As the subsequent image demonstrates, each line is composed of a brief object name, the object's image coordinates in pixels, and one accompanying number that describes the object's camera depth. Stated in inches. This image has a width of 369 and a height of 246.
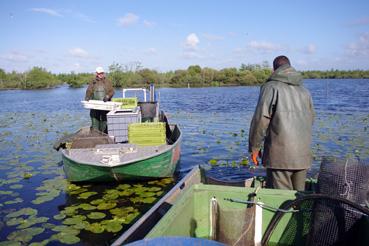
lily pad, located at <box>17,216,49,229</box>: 247.2
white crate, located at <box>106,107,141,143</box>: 374.3
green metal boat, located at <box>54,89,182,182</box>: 289.0
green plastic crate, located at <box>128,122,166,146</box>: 329.1
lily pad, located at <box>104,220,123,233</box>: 234.0
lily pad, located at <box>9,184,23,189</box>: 341.1
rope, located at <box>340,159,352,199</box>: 130.1
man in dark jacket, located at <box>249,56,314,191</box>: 160.1
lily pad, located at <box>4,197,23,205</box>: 298.2
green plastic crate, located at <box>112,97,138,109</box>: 439.6
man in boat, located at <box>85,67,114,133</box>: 411.5
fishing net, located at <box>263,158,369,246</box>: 123.6
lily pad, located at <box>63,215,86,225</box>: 250.7
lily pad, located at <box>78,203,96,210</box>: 274.6
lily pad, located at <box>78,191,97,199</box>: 300.9
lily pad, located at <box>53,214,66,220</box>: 260.8
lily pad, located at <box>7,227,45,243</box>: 226.1
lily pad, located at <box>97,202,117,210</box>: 273.7
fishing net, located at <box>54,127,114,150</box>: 333.7
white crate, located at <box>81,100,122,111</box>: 393.1
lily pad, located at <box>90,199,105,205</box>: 283.7
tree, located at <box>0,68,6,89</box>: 3184.1
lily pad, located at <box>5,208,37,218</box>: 267.3
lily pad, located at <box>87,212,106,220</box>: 256.7
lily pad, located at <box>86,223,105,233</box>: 233.6
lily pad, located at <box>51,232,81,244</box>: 221.7
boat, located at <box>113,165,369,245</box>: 125.9
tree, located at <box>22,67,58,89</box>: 3142.2
